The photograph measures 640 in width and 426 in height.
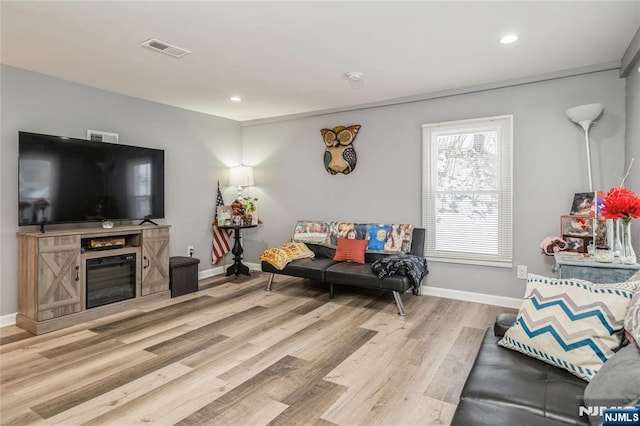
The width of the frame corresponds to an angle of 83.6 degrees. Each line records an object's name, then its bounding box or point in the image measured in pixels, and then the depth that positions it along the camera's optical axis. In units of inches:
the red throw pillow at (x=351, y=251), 173.9
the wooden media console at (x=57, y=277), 128.7
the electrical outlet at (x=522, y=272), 152.0
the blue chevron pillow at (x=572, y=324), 60.3
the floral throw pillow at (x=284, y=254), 174.4
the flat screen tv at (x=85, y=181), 133.3
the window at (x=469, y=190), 154.9
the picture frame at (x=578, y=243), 123.5
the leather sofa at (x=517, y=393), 48.7
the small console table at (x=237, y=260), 215.3
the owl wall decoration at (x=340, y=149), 193.8
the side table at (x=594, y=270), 94.7
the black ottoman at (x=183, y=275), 172.6
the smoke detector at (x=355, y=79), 142.2
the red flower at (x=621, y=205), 93.3
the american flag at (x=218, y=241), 218.7
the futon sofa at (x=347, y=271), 145.8
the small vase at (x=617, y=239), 99.8
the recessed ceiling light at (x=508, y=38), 110.4
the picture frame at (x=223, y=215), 214.5
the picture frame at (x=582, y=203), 128.7
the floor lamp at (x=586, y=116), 129.0
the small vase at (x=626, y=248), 96.9
